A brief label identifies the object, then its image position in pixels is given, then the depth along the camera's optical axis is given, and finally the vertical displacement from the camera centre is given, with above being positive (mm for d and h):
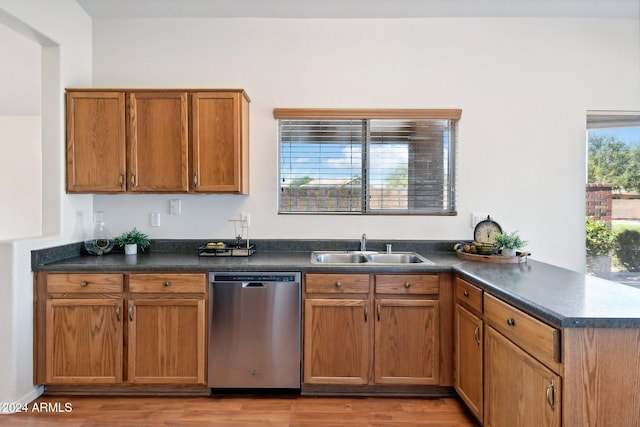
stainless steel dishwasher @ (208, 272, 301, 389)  2404 -783
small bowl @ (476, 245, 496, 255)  2635 -279
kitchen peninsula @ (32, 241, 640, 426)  1349 -544
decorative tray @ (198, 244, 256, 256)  2775 -309
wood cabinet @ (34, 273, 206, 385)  2393 -773
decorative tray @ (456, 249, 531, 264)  2557 -333
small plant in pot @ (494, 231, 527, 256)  2568 -232
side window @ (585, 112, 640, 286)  3072 +125
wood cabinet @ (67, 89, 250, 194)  2688 +513
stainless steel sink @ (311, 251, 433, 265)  2902 -370
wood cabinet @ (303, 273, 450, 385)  2430 -789
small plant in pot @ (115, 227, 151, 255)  2879 -246
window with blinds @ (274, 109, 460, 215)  3080 +366
